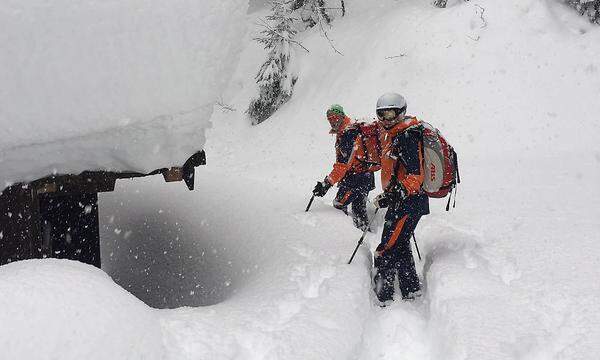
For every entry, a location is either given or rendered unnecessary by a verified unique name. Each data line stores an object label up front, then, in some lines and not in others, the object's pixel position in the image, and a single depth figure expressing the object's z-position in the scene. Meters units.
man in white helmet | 4.70
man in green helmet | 6.41
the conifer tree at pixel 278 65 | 18.05
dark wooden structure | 4.80
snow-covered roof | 4.05
